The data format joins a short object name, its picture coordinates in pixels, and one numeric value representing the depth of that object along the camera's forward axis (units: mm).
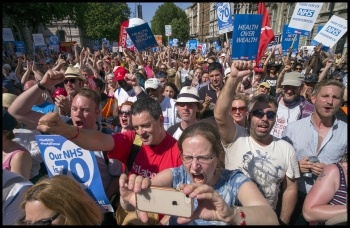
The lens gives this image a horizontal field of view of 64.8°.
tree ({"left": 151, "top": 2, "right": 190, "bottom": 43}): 64750
